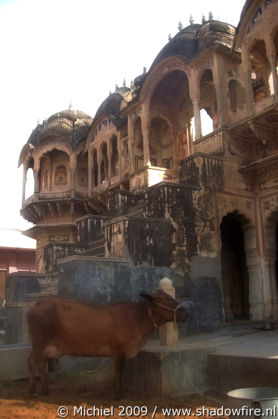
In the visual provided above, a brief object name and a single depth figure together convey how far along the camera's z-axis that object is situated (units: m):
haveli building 9.20
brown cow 5.26
